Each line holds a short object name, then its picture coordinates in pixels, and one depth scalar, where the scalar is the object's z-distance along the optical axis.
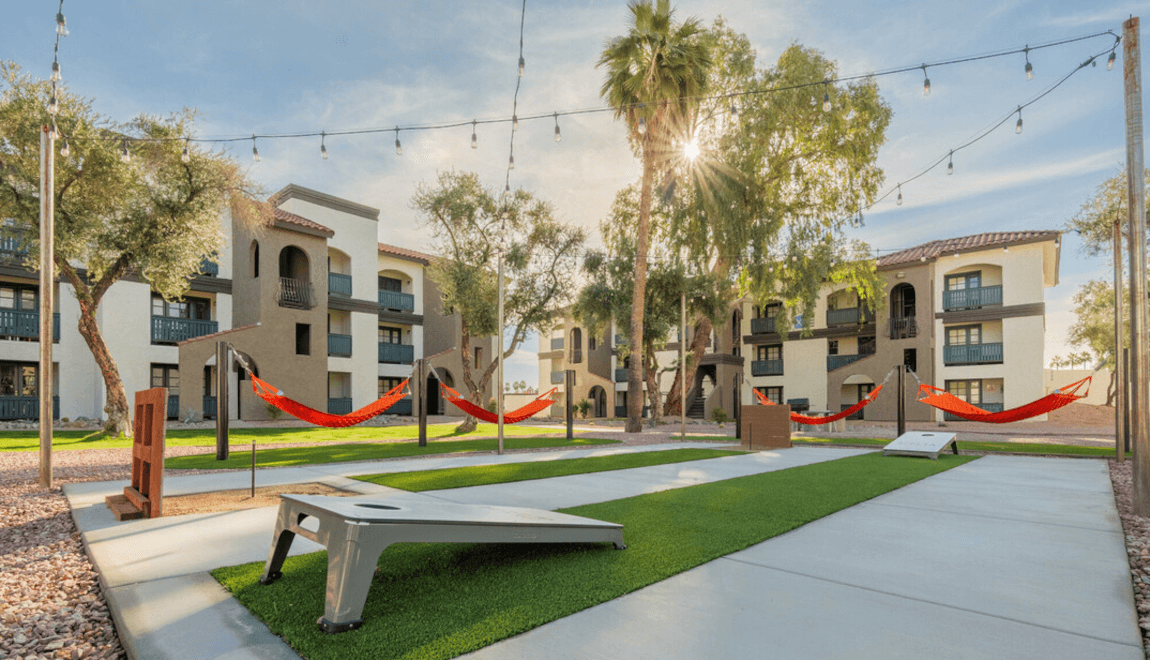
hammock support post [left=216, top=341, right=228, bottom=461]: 9.75
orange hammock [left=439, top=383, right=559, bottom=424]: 12.54
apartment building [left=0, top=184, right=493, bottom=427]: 18.73
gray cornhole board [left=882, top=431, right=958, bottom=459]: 10.67
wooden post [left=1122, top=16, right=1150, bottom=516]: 5.64
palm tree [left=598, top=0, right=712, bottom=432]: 16.95
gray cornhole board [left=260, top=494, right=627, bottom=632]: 2.60
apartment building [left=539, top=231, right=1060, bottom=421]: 24.86
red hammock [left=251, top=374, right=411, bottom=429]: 9.55
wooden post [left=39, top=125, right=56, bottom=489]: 7.29
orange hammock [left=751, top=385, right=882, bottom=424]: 14.21
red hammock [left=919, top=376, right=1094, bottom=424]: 11.29
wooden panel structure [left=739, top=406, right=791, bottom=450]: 13.36
